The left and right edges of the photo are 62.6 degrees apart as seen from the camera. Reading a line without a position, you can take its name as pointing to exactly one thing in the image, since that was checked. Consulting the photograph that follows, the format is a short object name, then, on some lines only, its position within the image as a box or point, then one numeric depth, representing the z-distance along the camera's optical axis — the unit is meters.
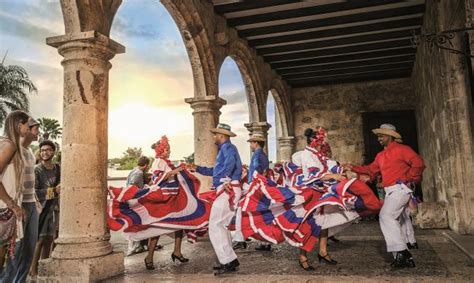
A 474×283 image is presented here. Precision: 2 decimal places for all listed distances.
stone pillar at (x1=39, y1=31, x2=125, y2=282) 3.47
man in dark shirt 4.12
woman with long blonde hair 2.59
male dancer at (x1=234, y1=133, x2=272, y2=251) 5.08
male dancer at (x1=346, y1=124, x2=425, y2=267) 3.56
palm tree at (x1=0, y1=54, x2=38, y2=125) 16.20
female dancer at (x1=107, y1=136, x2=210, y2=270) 4.04
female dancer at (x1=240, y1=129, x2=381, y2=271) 3.72
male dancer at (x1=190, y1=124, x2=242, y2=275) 3.64
